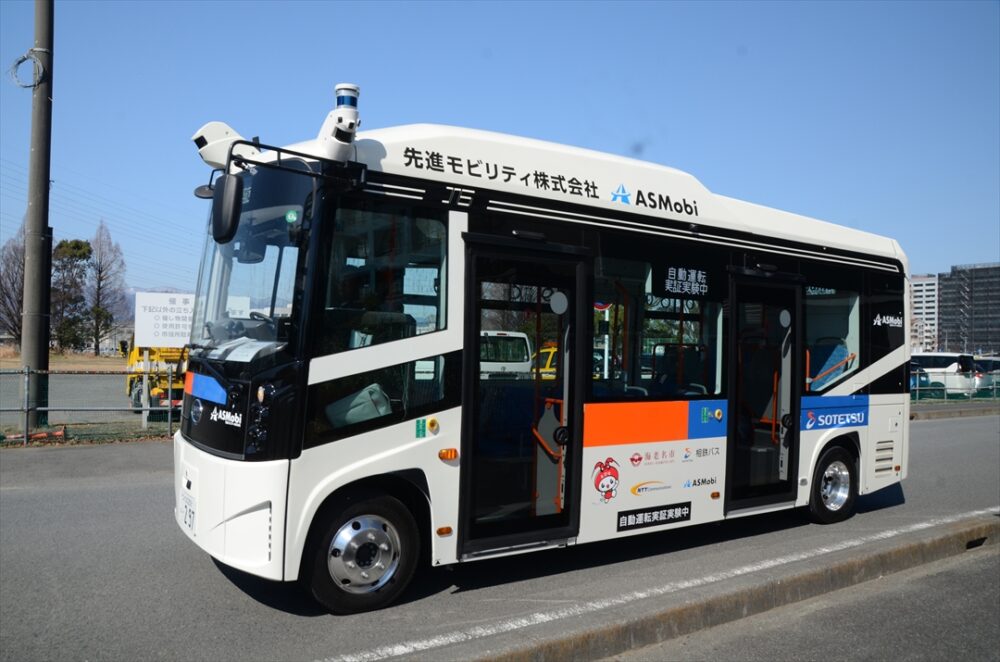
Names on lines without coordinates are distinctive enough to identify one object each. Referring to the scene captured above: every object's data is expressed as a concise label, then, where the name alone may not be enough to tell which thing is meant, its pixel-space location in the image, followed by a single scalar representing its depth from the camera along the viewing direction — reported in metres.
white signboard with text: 15.03
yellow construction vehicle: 15.55
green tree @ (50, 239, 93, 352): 49.66
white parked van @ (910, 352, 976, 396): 30.84
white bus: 4.84
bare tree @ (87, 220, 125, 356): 51.91
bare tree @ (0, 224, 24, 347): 48.06
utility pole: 13.64
